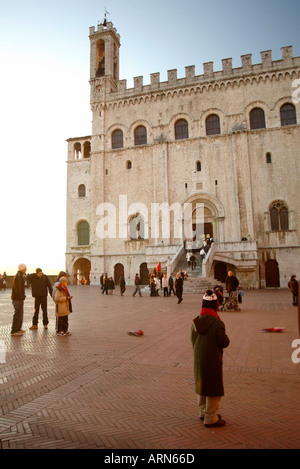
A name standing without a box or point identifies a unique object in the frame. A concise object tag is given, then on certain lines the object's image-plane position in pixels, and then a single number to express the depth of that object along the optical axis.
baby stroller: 14.12
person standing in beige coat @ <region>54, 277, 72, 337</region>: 9.34
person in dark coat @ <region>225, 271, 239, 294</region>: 14.12
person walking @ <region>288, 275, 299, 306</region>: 14.27
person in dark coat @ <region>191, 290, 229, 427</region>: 3.95
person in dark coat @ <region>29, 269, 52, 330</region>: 10.37
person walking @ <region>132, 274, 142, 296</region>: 22.40
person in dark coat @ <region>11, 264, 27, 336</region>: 9.39
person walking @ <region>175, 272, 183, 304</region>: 17.06
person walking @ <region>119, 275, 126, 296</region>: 23.34
